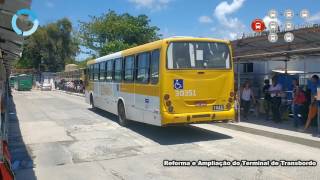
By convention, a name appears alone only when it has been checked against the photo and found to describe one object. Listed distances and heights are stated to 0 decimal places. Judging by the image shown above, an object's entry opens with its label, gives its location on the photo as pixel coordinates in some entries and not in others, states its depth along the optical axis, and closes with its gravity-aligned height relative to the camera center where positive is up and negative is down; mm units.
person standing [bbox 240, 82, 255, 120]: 9889 -669
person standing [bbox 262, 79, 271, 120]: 9538 -698
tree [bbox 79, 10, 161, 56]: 33319 +6377
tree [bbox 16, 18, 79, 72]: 53232 +6907
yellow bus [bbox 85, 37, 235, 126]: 7203 -28
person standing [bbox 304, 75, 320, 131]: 7468 -625
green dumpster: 40066 -87
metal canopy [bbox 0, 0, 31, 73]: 3274 +895
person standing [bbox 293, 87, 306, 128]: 8028 -646
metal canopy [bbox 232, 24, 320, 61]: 8014 +1246
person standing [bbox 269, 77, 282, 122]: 8989 -651
